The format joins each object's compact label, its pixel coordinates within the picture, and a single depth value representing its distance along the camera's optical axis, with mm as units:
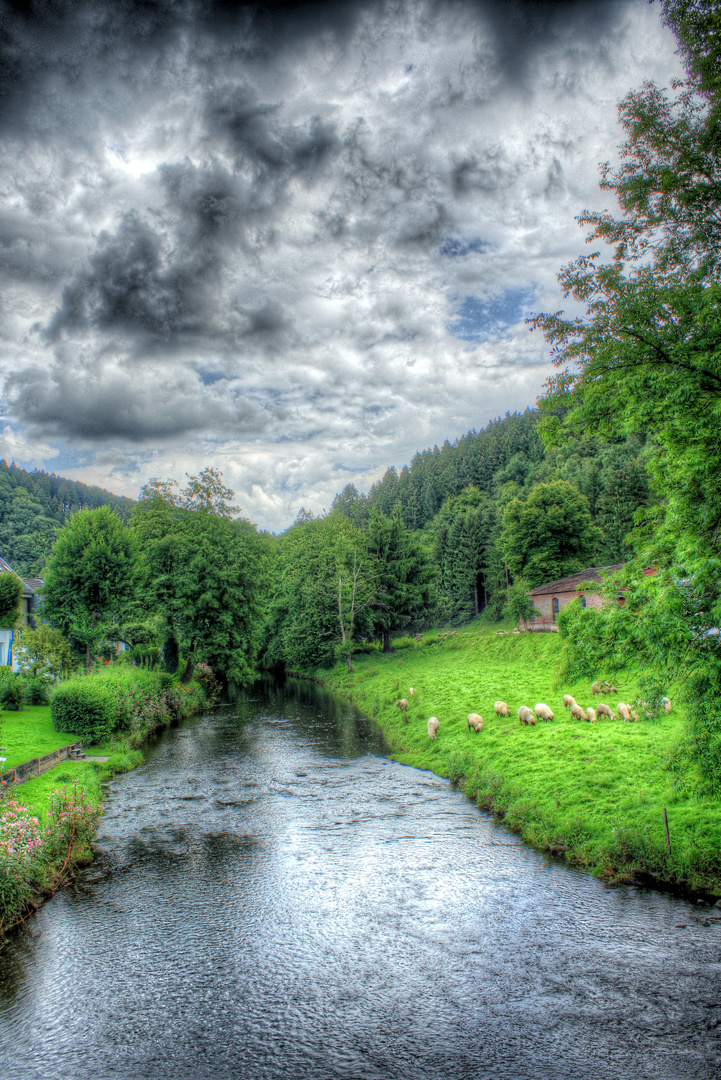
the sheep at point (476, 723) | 22875
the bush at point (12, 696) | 28375
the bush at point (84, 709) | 24188
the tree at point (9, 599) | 35644
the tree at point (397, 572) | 55812
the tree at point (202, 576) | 38531
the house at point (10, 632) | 45081
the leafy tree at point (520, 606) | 48906
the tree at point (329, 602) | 53781
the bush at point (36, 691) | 30667
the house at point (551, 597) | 48000
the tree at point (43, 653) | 30875
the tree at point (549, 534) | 60656
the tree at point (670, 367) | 9070
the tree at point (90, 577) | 31859
